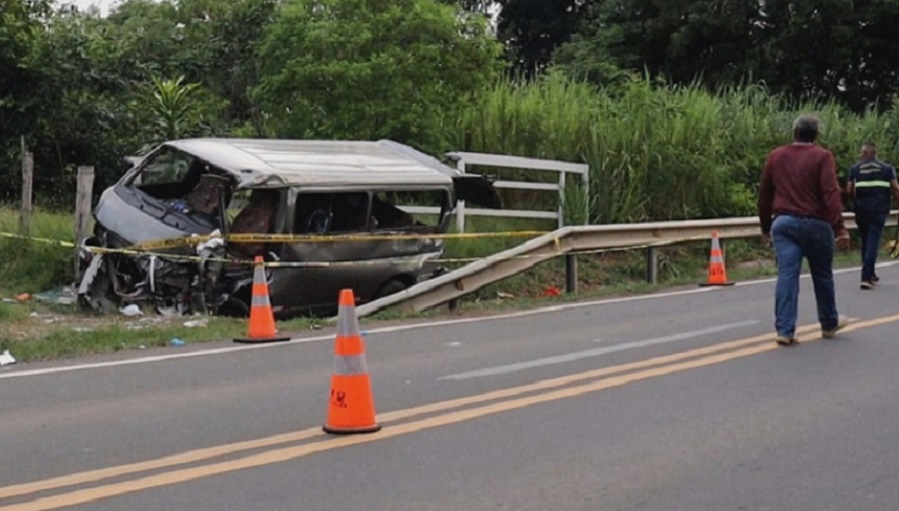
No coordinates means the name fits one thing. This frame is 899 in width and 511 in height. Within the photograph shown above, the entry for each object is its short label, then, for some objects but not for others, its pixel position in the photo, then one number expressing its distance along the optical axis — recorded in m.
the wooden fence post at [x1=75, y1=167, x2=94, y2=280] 14.81
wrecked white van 13.24
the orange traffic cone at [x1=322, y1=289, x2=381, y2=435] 7.34
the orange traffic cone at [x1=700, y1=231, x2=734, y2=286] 17.16
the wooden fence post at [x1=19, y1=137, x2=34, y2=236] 15.75
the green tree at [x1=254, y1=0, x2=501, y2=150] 18.38
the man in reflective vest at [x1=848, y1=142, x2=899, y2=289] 16.44
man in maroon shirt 10.73
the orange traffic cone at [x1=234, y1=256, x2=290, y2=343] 11.38
